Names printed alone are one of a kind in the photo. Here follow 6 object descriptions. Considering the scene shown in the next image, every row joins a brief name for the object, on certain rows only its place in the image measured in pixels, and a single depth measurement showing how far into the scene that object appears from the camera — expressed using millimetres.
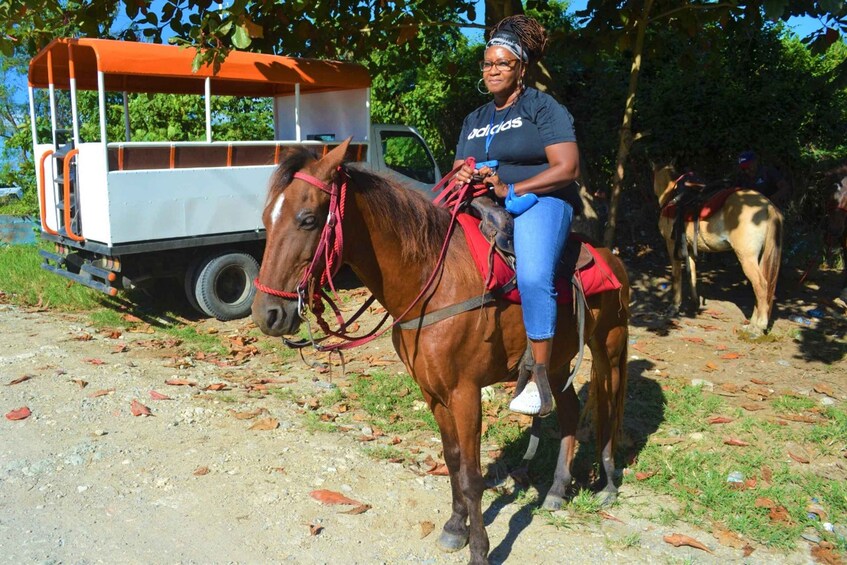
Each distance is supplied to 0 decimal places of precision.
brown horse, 2836
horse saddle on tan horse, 8609
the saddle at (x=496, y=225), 3365
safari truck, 7664
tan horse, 7855
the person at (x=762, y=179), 9148
